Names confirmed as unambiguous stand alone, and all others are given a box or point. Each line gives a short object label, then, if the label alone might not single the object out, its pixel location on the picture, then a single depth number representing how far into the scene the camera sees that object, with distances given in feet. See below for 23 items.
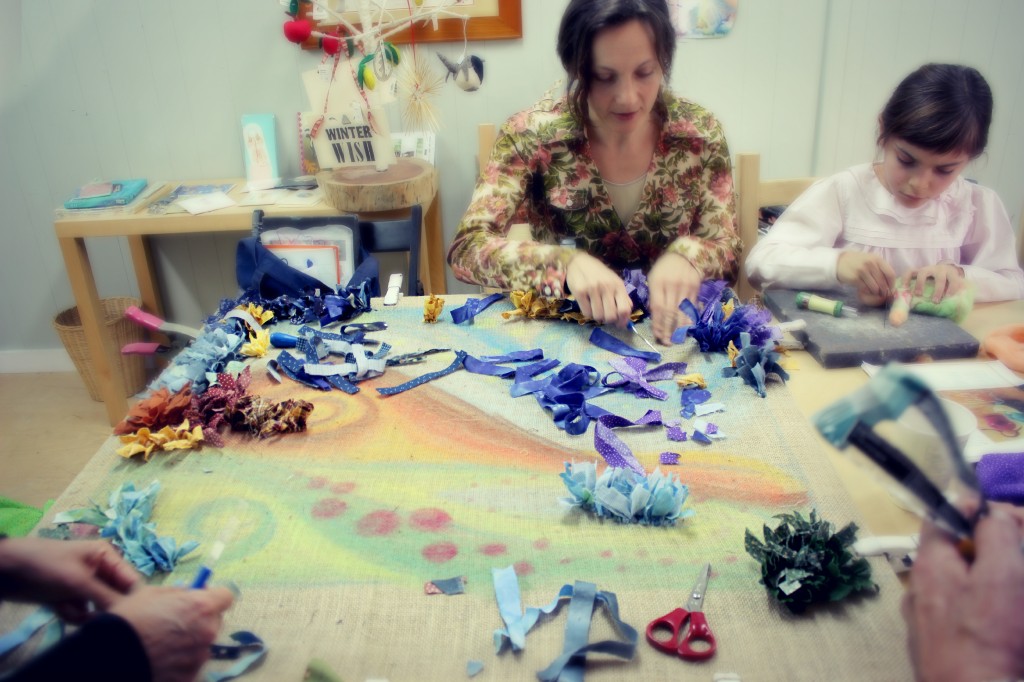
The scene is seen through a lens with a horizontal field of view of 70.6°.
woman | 4.30
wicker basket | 8.32
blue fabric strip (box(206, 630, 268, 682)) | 2.04
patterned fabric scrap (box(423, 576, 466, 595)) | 2.34
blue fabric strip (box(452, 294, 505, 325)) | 4.37
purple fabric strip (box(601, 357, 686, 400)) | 3.50
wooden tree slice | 6.72
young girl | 4.29
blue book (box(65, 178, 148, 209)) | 7.41
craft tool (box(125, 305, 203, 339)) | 4.17
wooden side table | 7.20
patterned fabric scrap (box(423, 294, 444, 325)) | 4.38
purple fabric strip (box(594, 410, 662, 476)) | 2.97
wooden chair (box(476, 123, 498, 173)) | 7.12
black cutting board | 3.68
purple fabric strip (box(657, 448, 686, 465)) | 2.98
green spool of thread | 4.10
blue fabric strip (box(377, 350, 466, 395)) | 3.60
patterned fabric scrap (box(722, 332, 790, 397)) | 3.50
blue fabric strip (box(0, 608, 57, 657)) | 2.09
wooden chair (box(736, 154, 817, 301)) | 5.56
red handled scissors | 2.06
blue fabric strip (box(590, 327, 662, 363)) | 3.85
